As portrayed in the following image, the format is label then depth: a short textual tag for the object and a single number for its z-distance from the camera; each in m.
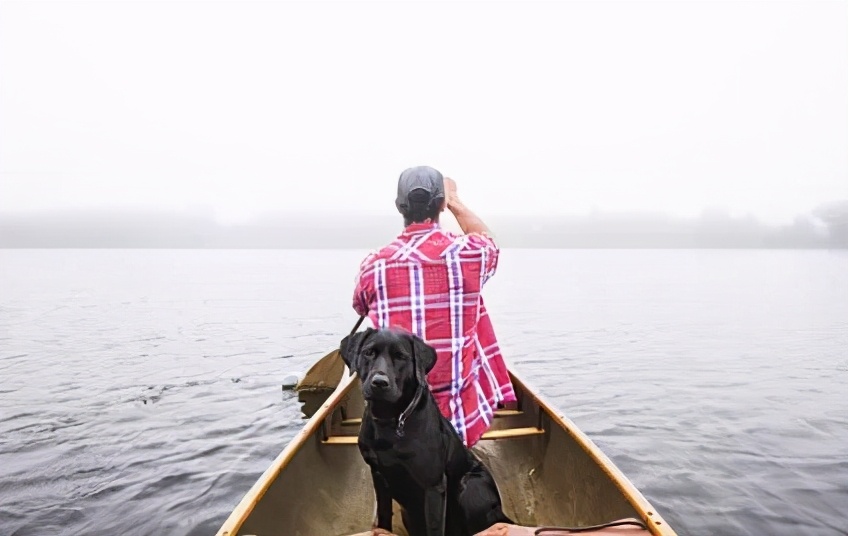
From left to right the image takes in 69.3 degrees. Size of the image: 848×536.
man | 3.66
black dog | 3.27
